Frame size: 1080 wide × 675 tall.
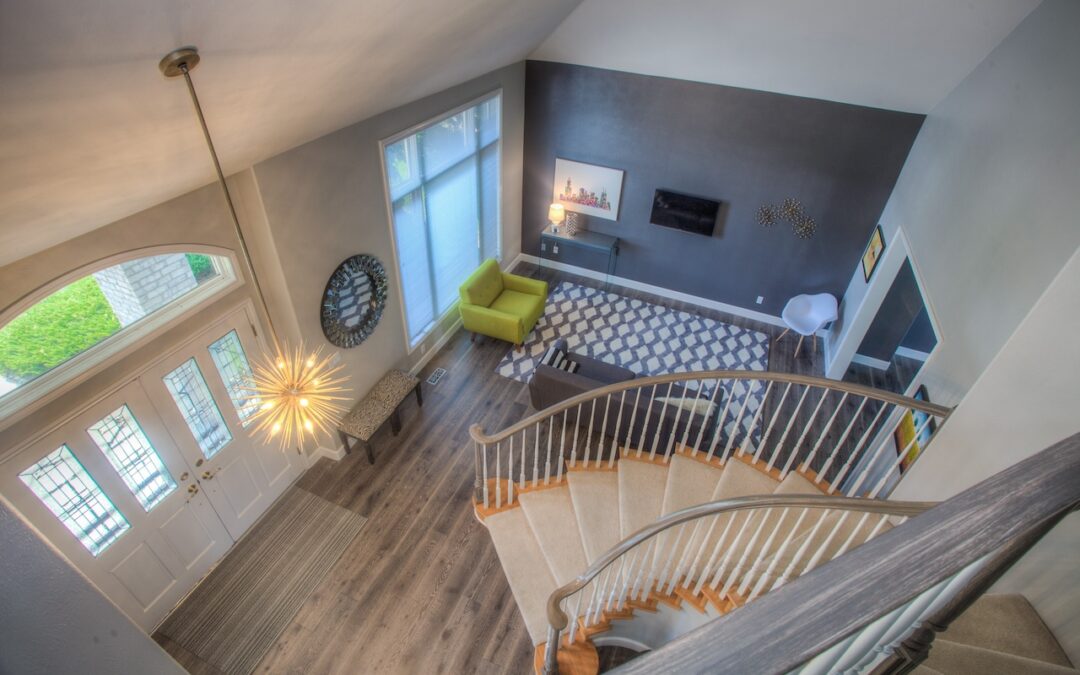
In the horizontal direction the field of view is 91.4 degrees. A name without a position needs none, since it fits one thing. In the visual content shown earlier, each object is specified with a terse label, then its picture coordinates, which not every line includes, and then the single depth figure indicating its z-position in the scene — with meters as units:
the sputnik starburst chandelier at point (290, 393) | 2.69
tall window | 5.52
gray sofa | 5.01
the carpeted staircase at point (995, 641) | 1.45
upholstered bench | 5.16
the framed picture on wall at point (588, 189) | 7.53
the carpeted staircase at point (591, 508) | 3.68
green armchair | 6.63
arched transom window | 2.90
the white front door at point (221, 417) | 3.79
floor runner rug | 3.95
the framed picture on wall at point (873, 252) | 6.01
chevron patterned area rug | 6.89
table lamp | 7.78
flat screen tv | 7.14
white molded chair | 6.86
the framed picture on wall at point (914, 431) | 3.52
